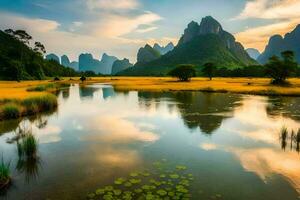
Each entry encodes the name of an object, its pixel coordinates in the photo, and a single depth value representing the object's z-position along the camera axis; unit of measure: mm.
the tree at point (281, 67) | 75250
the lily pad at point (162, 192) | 11330
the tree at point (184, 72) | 101438
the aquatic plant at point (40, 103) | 32181
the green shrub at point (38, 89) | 53469
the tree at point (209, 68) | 110875
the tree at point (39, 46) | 123512
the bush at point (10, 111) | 28394
